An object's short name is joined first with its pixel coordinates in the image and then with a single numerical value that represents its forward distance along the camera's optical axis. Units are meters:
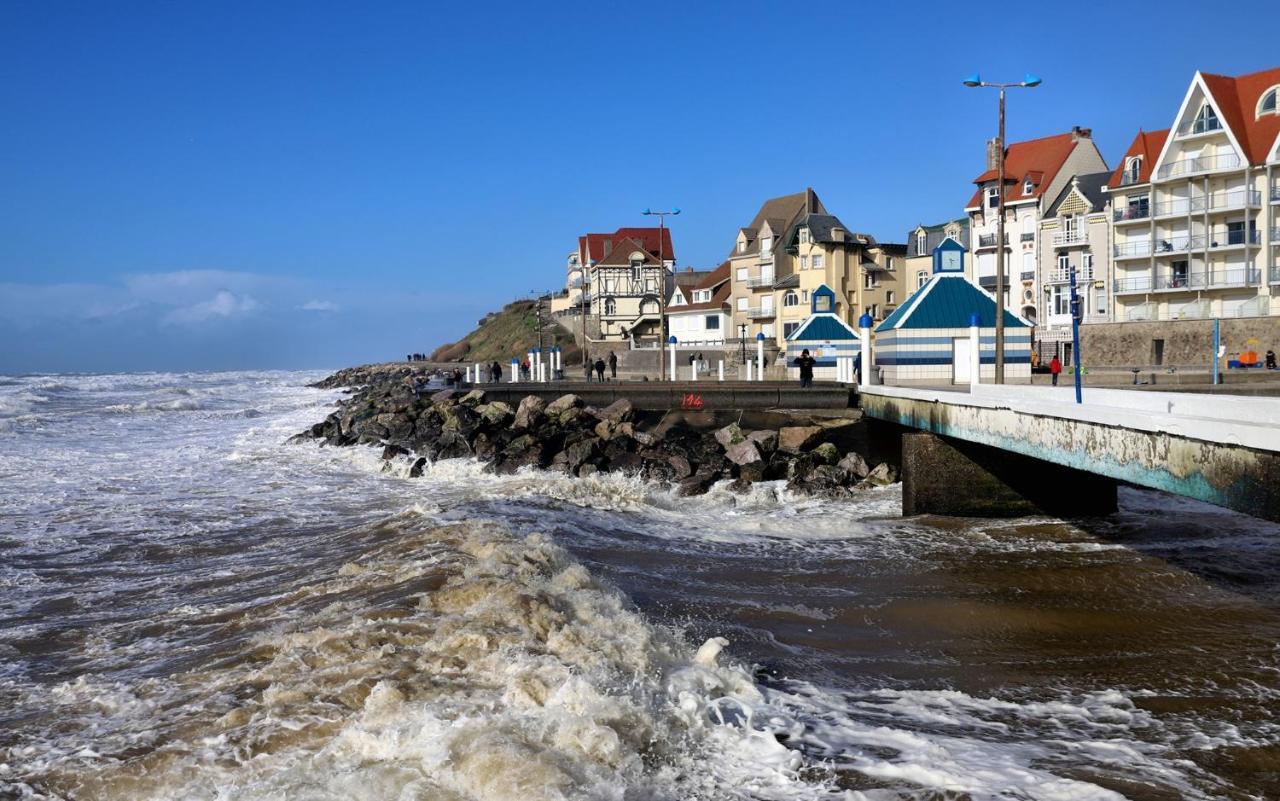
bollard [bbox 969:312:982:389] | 17.70
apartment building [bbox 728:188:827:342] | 73.44
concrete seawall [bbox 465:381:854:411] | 26.84
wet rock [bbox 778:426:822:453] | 23.58
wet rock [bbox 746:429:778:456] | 23.24
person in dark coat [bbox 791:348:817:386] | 29.62
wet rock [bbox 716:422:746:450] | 24.73
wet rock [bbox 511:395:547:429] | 28.36
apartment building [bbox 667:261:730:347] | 79.00
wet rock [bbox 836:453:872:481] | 20.56
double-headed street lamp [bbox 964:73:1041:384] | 21.05
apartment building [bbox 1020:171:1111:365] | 55.34
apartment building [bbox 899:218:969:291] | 67.69
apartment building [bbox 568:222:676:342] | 95.88
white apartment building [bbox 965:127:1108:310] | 60.53
